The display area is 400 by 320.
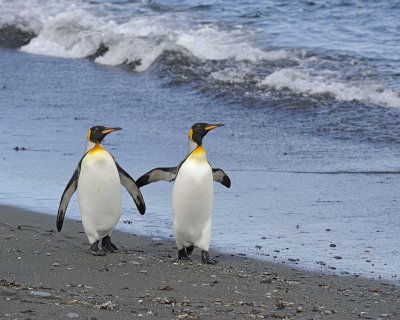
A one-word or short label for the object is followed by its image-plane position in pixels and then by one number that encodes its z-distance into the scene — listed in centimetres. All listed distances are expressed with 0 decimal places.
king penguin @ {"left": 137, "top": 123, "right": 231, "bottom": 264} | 1368
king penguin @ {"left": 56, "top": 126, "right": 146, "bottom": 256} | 1361
